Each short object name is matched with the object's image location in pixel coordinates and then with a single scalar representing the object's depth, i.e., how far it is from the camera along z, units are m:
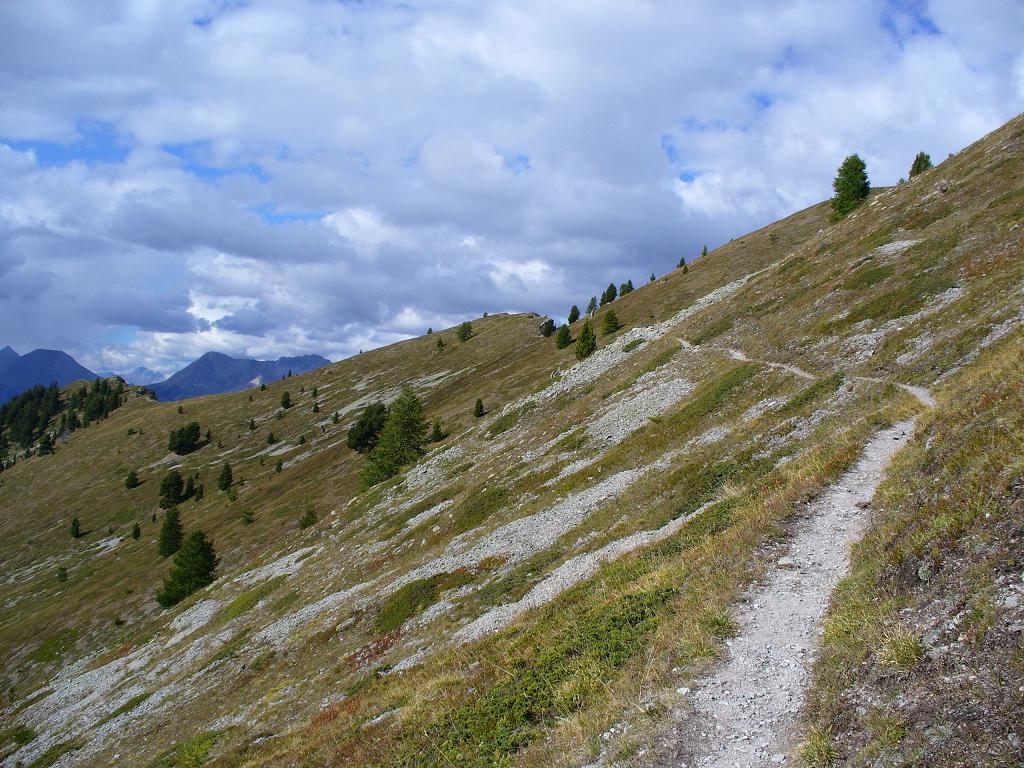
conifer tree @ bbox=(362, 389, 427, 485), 76.00
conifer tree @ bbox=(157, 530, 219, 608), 75.50
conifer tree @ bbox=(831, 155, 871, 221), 86.75
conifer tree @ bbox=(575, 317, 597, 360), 85.38
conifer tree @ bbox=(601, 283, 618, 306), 152.62
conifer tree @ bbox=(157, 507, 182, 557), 103.75
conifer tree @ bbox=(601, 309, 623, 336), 97.00
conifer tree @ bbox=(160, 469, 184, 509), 144.38
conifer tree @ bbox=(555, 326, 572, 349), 106.56
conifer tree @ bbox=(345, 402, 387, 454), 109.44
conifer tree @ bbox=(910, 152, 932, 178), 87.38
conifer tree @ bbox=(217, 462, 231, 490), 134.88
